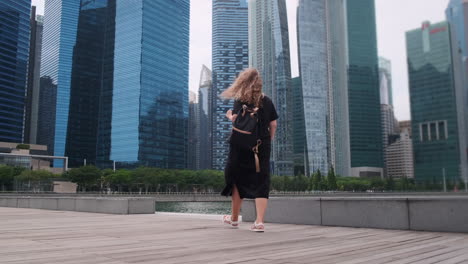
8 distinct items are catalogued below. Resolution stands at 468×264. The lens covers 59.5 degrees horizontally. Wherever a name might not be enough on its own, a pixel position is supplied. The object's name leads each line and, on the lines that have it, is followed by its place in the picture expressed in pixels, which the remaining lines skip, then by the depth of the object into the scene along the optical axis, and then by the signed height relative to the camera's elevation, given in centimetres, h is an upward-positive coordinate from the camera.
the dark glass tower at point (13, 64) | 12925 +3988
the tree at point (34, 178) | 8550 +115
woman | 542 +38
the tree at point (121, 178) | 9667 +129
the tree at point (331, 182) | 11862 +38
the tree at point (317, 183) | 11912 +10
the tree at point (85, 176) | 9138 +168
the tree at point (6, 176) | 8612 +157
